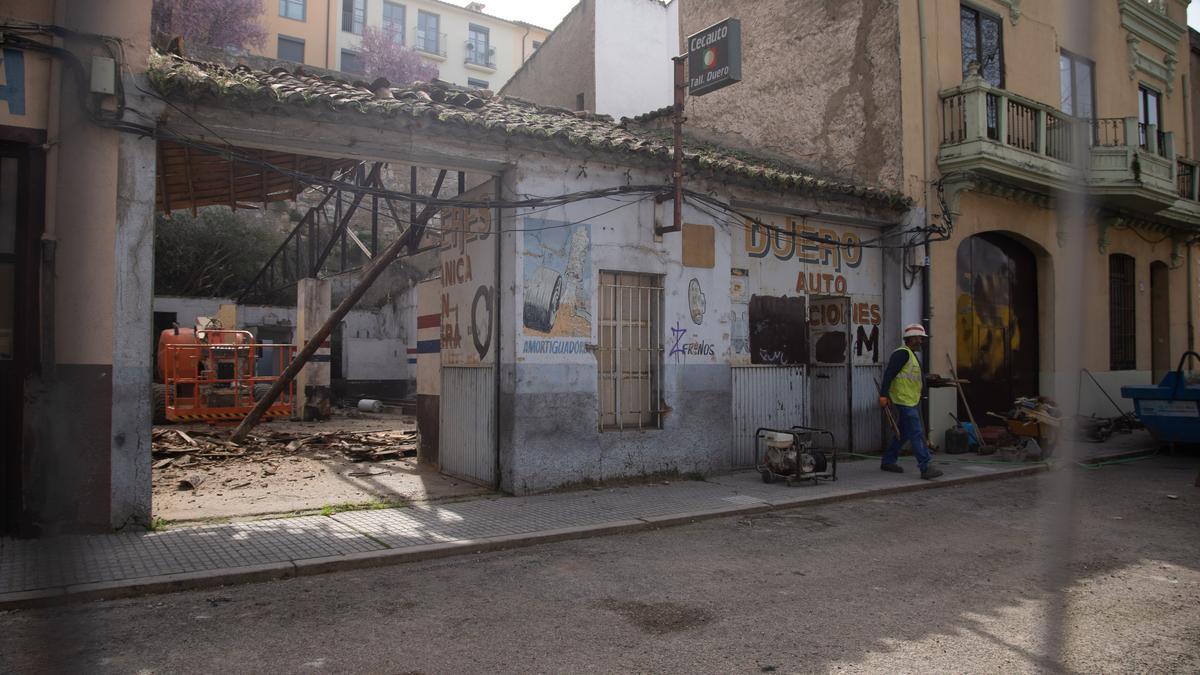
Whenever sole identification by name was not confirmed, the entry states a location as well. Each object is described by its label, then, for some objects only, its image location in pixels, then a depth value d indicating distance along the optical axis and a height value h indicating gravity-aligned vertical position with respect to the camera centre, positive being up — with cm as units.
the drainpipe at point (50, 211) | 571 +121
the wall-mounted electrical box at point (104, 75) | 608 +230
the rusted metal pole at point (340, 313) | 1005 +69
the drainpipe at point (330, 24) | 4150 +1842
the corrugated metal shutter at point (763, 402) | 1062 -60
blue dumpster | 1176 -77
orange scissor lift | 1603 -36
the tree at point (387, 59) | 3866 +1542
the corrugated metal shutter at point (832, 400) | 1184 -64
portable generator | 912 -120
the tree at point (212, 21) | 2800 +1366
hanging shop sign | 915 +375
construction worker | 973 -44
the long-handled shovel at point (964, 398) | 1211 -64
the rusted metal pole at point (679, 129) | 895 +273
